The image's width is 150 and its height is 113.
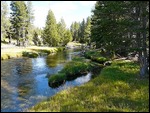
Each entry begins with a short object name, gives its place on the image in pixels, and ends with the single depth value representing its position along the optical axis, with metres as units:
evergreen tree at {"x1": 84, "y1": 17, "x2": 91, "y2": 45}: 41.33
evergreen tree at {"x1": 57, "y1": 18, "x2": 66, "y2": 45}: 48.41
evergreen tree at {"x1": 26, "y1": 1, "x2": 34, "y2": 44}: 37.28
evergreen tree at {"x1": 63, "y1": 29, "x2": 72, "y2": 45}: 50.61
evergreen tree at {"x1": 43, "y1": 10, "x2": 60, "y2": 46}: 41.47
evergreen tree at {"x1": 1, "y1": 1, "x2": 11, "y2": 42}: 30.75
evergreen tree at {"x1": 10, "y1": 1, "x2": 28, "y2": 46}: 34.33
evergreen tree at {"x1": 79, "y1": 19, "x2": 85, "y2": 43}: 62.11
